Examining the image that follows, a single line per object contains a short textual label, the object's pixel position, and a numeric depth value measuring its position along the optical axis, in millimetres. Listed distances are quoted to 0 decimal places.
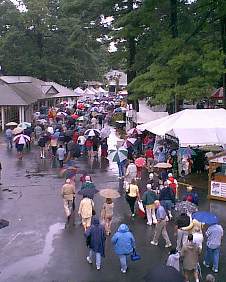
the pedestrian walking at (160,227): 12188
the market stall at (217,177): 17000
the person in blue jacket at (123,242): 10531
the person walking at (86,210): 12891
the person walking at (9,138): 29464
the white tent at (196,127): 19234
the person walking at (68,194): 14547
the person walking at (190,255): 9805
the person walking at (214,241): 10703
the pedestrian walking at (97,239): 10805
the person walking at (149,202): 13930
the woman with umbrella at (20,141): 25516
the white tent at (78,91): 61828
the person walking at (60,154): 23062
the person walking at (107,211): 13125
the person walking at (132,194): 14633
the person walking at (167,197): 14023
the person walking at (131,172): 17656
